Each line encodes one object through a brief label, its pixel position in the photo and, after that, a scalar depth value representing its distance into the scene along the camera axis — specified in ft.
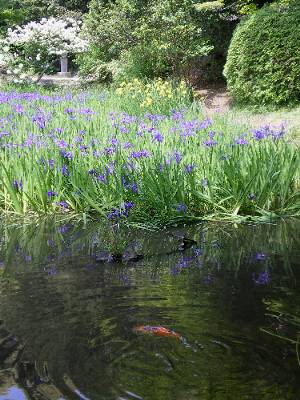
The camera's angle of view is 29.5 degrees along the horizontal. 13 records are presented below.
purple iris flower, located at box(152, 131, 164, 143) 16.33
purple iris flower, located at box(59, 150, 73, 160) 15.33
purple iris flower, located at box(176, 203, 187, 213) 13.33
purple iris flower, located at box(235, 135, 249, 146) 15.65
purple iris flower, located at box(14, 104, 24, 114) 23.24
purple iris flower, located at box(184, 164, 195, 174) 14.09
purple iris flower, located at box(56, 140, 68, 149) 16.09
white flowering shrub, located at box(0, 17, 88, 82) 52.42
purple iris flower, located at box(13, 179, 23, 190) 14.91
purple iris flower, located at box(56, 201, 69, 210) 14.63
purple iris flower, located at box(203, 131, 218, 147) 15.59
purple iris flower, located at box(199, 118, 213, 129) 19.13
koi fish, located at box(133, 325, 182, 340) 7.32
